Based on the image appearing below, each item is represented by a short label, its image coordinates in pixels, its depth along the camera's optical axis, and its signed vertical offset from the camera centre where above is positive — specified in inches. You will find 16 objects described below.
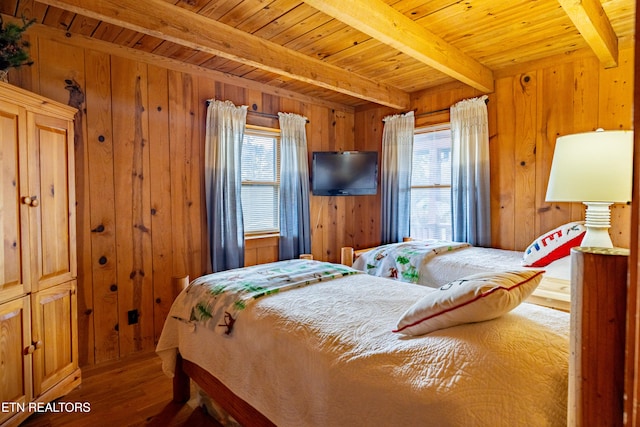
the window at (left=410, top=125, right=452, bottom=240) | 146.4 +9.7
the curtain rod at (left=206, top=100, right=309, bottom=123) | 138.2 +39.0
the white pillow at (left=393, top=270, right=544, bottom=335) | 45.8 -13.2
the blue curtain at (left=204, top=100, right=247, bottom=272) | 123.3 +9.6
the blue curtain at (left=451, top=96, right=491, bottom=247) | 129.5 +12.5
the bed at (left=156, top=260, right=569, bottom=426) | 36.9 -20.2
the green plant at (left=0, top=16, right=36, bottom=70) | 72.9 +35.3
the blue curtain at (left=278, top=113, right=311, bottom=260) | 145.9 +8.2
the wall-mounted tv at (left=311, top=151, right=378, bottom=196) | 156.6 +16.2
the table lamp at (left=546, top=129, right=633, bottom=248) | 74.8 +6.8
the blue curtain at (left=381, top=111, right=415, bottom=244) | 153.2 +13.6
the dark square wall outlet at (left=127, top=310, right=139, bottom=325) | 109.9 -34.4
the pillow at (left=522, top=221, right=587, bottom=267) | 90.8 -10.8
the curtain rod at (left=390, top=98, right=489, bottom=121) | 143.7 +40.7
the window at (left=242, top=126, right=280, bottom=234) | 140.3 +11.8
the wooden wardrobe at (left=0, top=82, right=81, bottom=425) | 71.3 -10.0
